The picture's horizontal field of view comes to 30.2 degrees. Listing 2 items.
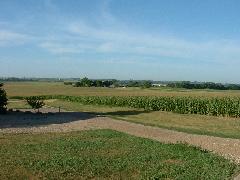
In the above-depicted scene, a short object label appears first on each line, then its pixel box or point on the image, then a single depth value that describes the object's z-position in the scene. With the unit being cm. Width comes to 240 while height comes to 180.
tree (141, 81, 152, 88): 18350
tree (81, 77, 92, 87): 18238
